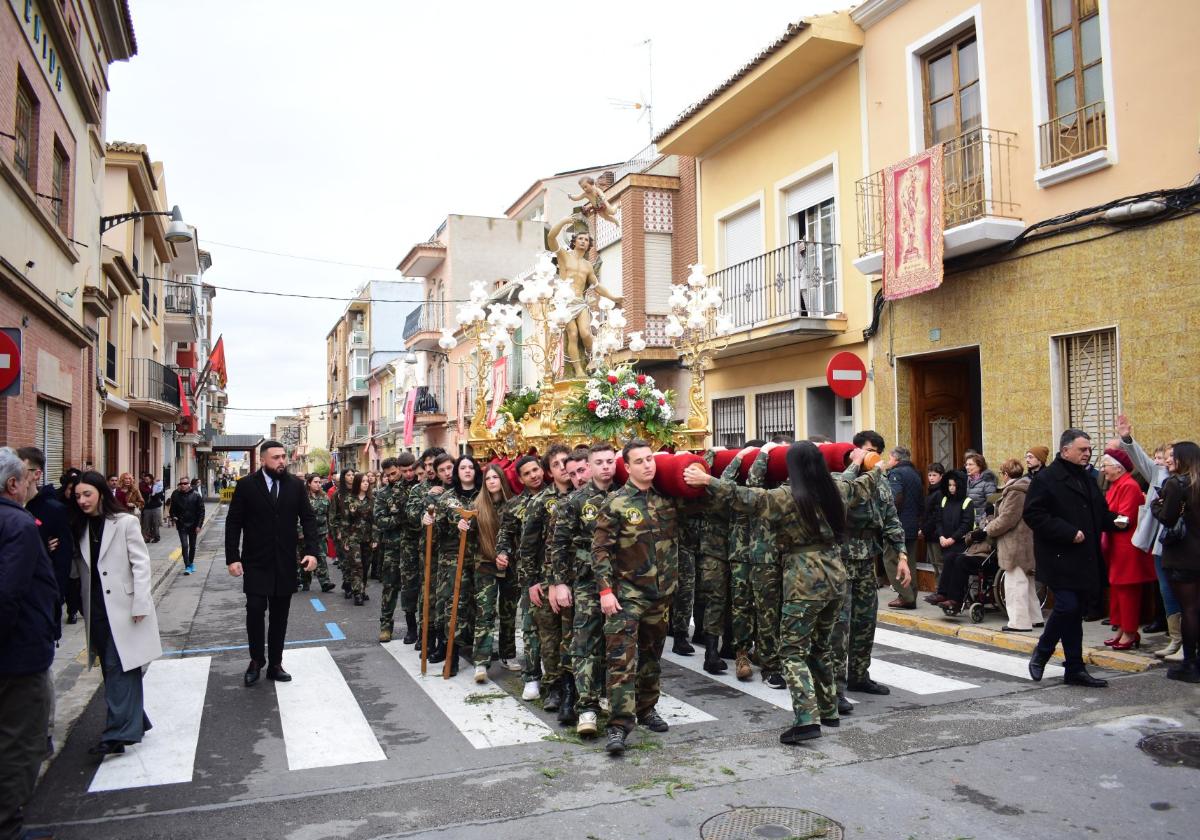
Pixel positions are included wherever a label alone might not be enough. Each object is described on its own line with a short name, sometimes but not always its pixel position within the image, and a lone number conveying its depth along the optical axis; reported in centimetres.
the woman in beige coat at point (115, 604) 564
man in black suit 748
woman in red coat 818
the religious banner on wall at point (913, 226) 1184
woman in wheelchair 982
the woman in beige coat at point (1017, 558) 903
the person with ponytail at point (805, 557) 558
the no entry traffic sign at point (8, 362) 737
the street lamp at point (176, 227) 1577
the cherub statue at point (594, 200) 1213
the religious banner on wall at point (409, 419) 3414
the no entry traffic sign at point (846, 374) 1198
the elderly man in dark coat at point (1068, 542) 686
